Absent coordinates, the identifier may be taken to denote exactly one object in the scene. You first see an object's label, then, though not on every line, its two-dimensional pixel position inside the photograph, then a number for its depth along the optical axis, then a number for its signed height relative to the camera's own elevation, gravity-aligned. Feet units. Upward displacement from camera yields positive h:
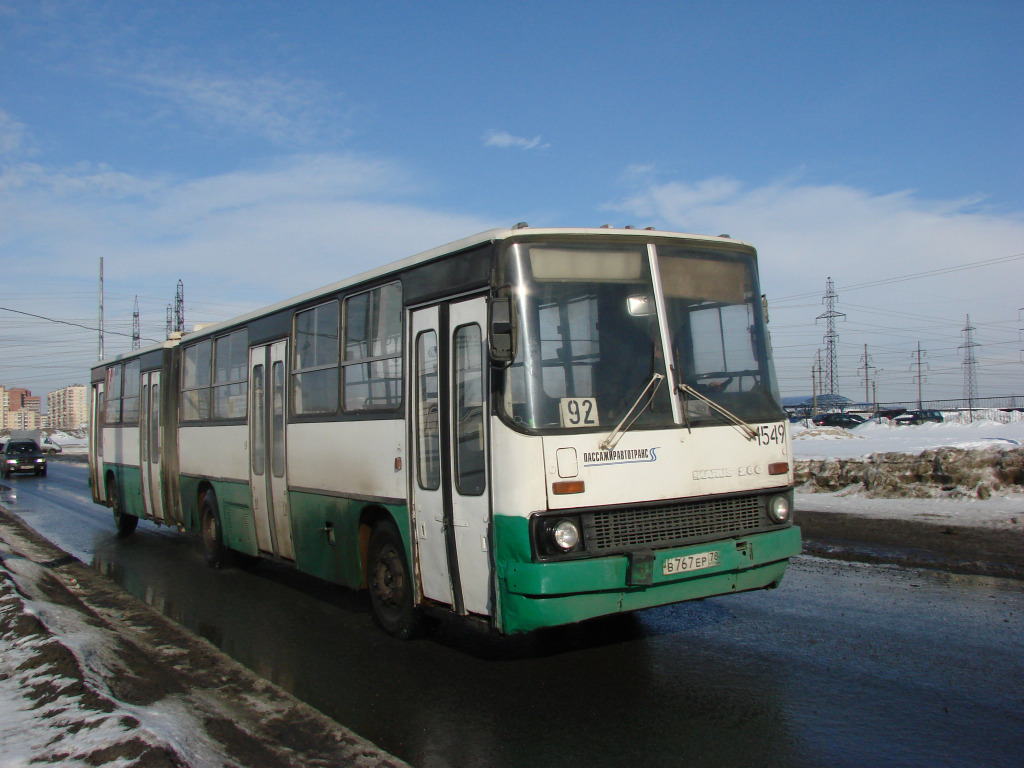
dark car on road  119.03 -4.55
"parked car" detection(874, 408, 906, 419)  209.74 -2.42
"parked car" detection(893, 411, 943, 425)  180.22 -3.21
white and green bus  17.43 -0.43
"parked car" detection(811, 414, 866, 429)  188.99 -3.64
